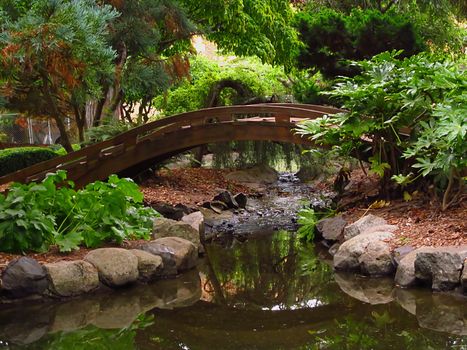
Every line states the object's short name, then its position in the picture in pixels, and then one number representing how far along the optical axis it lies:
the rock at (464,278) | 6.28
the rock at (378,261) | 7.30
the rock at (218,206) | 12.22
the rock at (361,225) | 8.44
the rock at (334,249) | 8.62
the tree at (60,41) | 7.60
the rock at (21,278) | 6.34
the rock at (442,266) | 6.45
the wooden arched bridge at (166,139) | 10.95
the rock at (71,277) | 6.54
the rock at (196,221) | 9.27
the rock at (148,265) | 7.30
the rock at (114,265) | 6.90
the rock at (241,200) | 12.94
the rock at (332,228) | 9.02
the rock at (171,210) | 11.01
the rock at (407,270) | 6.80
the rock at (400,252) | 7.20
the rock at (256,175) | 15.56
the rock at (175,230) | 8.49
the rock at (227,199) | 12.64
